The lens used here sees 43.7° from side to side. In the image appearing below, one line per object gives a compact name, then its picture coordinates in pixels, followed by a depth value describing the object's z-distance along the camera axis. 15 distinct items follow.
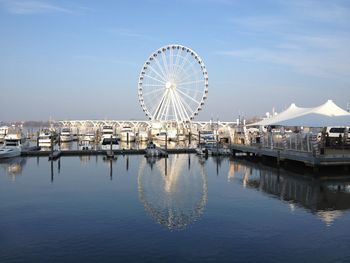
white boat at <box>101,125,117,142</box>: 75.44
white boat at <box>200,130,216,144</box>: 56.37
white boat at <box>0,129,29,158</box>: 40.84
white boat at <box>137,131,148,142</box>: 74.34
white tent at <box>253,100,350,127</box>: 28.70
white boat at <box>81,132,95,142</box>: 70.51
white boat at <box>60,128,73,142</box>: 73.75
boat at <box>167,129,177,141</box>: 72.44
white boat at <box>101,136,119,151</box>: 66.75
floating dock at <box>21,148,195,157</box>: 44.25
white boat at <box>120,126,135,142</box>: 75.58
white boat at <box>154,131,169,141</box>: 71.61
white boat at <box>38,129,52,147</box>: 61.12
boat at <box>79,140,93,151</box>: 48.19
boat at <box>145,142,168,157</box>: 43.94
